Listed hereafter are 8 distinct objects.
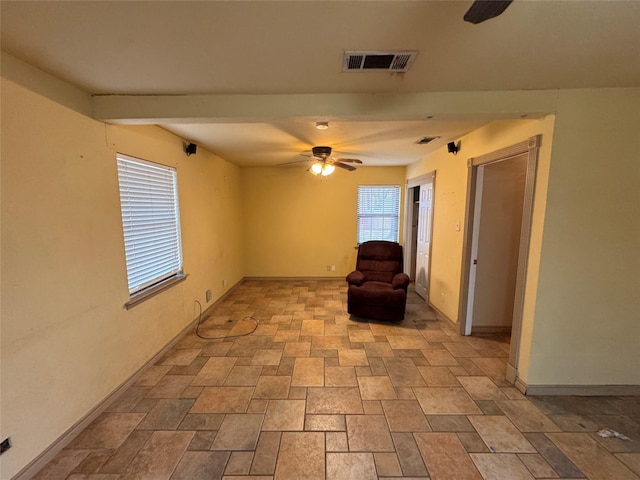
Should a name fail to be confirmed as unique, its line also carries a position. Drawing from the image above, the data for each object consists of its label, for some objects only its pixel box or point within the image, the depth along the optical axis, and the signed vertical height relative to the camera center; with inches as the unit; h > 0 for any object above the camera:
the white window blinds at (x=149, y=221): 95.7 -4.5
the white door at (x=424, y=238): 170.3 -17.8
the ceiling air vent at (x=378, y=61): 58.4 +33.7
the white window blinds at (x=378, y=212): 220.1 -1.0
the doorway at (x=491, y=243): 122.8 -14.5
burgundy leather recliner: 144.9 -42.9
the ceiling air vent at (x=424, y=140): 129.2 +34.6
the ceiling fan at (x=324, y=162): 134.4 +25.8
